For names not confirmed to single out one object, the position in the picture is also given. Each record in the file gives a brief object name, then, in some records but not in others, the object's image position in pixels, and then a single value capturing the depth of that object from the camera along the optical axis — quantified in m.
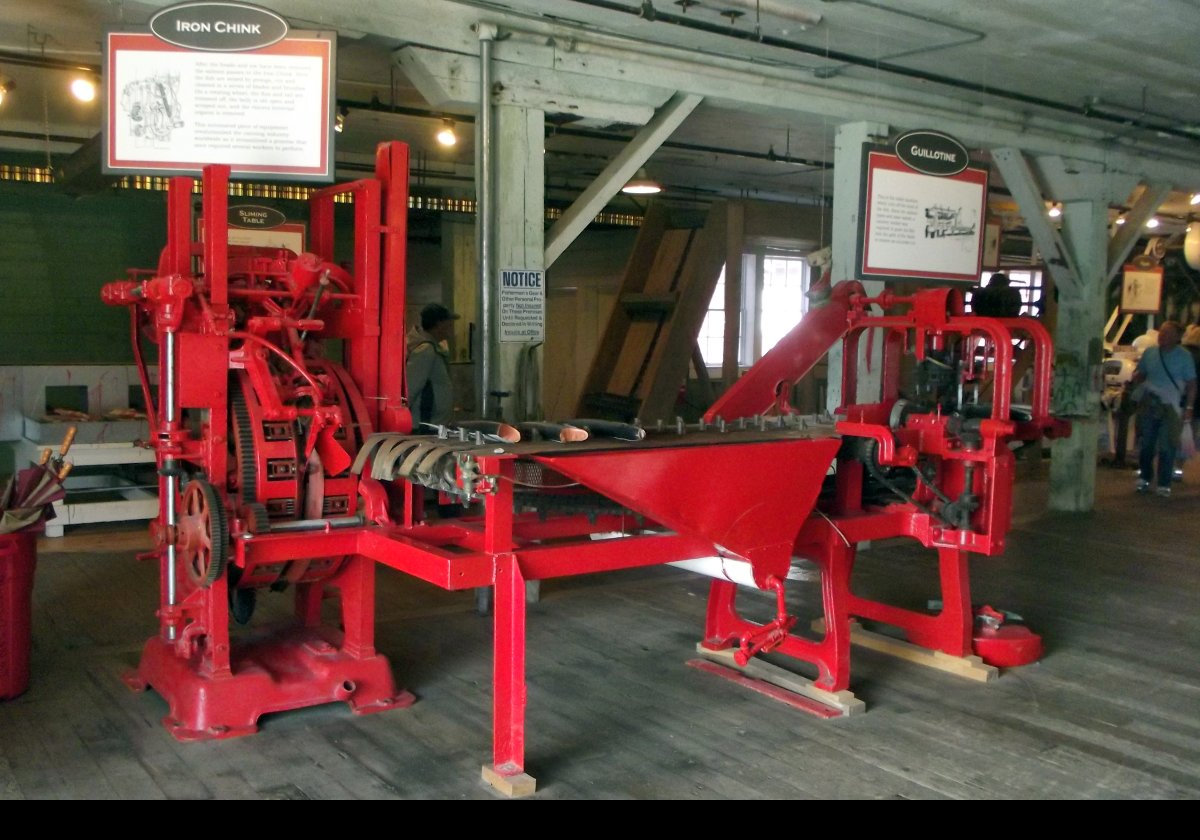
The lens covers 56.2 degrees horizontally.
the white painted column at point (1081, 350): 9.24
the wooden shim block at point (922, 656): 4.98
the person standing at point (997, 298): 5.55
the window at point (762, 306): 14.64
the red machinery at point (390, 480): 3.78
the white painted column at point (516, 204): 5.88
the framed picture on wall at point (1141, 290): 15.09
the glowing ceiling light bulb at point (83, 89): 7.01
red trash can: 4.36
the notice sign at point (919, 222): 6.81
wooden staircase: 9.89
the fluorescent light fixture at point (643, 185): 9.70
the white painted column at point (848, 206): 7.39
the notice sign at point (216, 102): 4.80
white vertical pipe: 5.65
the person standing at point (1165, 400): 10.16
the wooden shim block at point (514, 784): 3.63
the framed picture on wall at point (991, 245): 10.09
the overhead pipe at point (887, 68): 5.84
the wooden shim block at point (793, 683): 4.50
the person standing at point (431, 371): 6.73
